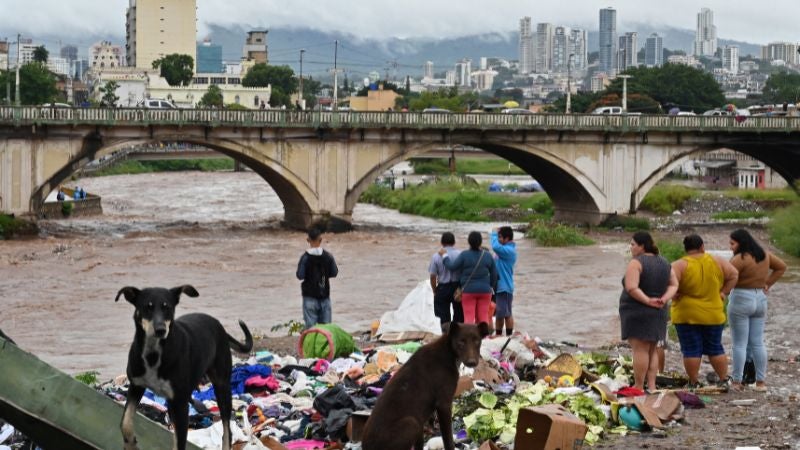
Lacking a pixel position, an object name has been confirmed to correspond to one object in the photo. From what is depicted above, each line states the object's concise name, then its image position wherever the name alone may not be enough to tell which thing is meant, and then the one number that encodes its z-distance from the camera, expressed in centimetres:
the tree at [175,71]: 15112
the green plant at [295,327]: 1995
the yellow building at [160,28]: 18562
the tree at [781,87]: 12896
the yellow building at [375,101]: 14325
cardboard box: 1013
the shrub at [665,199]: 5909
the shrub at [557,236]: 4478
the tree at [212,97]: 12476
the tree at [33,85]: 10425
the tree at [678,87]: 11594
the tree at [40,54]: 13559
